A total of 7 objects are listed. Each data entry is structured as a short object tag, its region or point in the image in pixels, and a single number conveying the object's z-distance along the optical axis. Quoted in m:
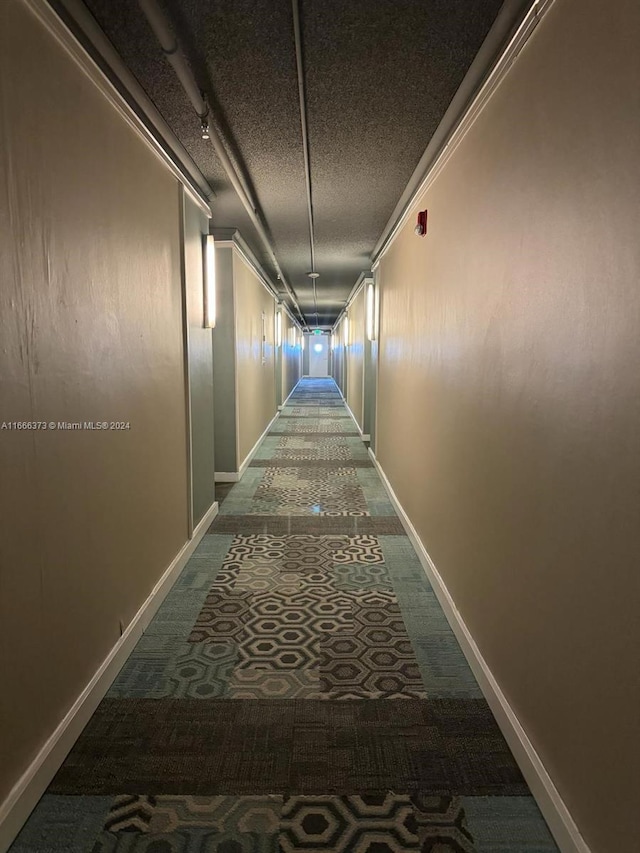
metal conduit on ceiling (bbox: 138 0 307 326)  1.89
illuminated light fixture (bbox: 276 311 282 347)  10.86
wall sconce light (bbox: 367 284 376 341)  6.91
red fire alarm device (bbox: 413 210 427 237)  3.65
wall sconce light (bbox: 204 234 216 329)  4.21
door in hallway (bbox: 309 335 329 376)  29.27
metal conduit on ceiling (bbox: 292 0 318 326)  1.98
